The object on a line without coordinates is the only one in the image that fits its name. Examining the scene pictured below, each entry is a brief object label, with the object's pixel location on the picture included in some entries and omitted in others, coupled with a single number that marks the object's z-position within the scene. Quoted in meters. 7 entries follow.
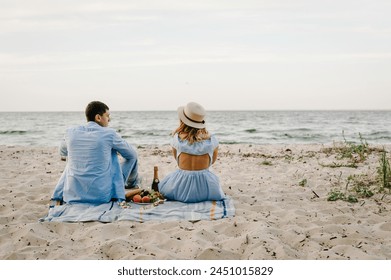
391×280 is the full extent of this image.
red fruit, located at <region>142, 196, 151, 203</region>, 4.97
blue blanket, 4.32
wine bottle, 5.28
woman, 4.96
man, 4.68
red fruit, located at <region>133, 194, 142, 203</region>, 4.97
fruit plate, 4.94
